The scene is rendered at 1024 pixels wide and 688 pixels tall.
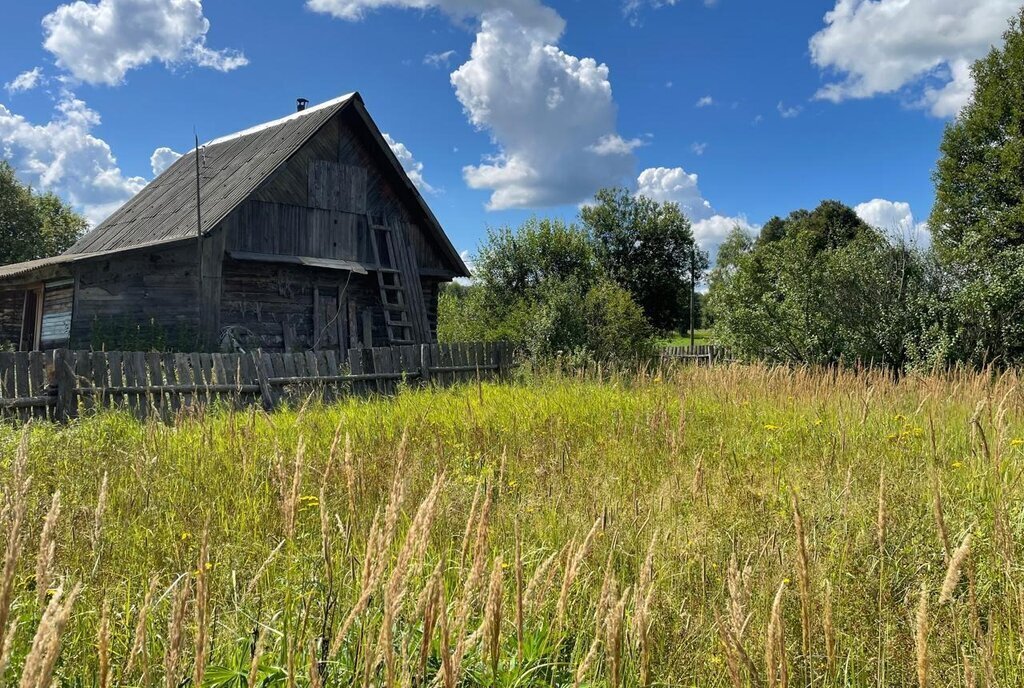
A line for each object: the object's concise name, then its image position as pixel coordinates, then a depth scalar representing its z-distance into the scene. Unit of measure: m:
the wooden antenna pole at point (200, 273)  13.55
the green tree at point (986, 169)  19.89
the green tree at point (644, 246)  42.47
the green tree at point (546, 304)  19.91
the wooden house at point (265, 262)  14.04
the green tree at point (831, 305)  14.66
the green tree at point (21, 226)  36.56
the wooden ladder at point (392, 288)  16.56
